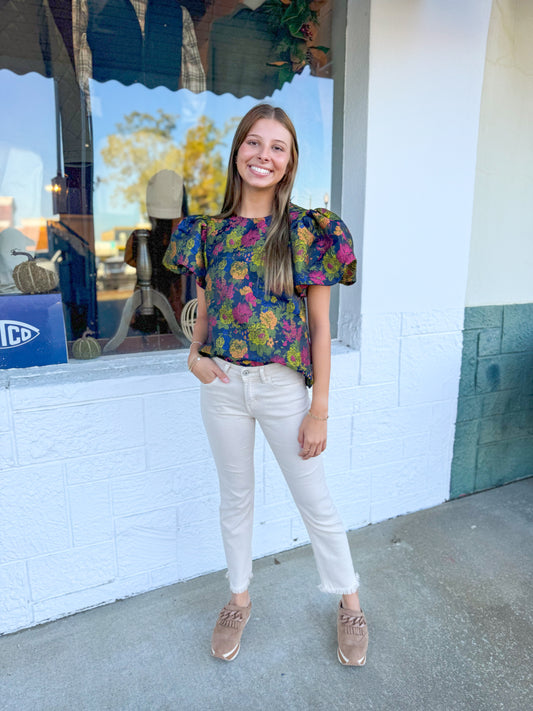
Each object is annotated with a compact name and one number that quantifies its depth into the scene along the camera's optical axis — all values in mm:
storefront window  2236
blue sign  1840
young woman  1384
